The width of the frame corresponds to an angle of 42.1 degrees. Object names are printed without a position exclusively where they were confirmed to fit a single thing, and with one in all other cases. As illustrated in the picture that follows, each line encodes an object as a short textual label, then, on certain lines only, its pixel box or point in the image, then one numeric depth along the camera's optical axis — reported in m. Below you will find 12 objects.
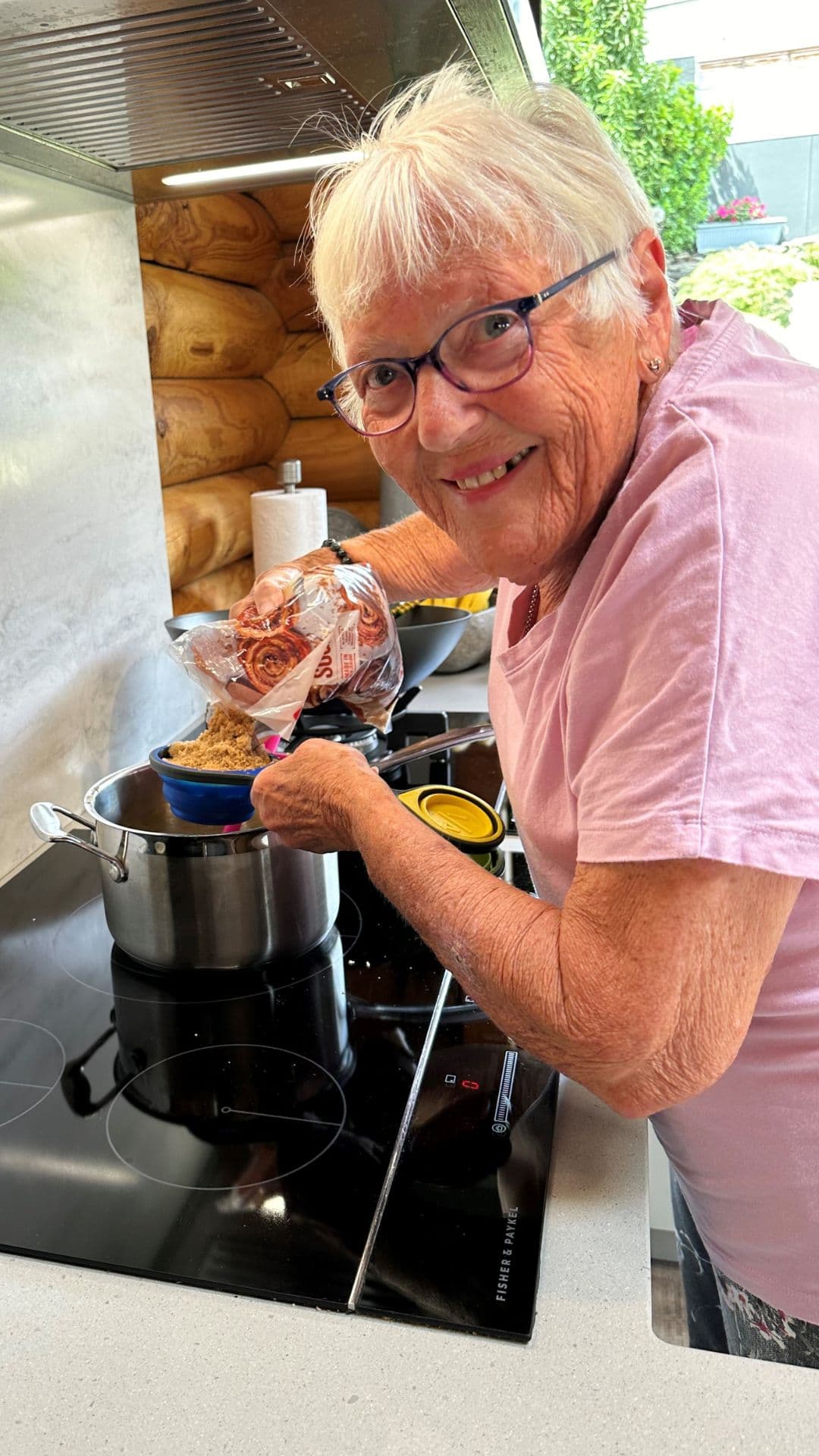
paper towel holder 1.94
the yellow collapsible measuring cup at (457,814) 1.08
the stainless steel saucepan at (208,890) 1.04
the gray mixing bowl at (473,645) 2.16
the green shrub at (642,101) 2.28
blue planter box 2.41
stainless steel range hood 0.88
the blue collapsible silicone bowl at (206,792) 1.06
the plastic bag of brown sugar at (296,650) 1.06
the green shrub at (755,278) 2.41
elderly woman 0.57
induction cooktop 0.74
